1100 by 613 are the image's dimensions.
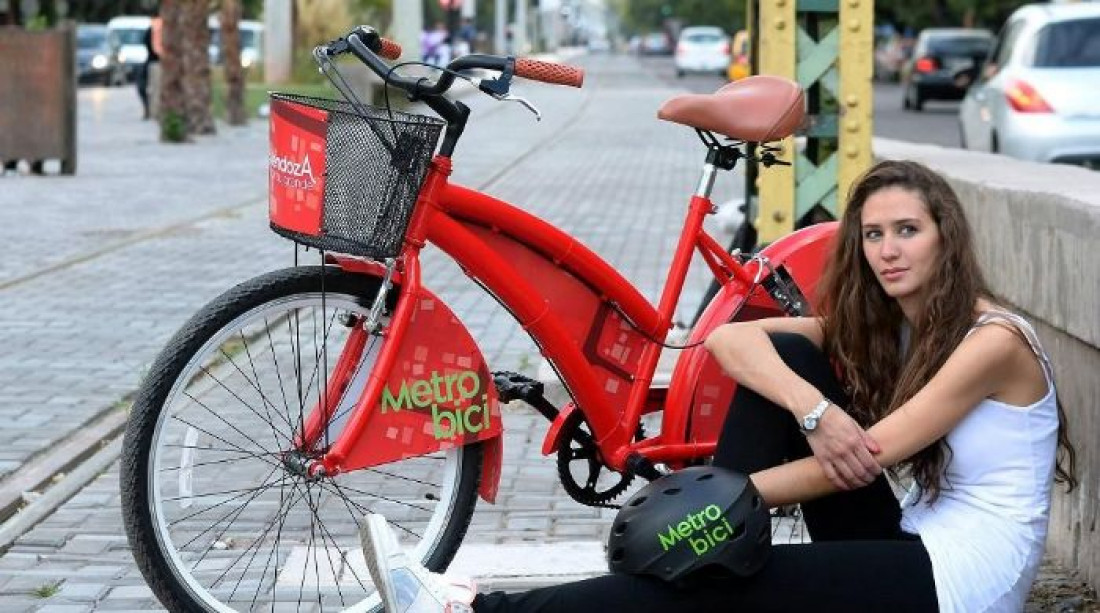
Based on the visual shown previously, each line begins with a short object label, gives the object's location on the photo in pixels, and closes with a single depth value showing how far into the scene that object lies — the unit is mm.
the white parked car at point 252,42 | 48781
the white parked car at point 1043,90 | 15805
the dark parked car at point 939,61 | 38094
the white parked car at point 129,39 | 51906
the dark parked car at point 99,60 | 51406
